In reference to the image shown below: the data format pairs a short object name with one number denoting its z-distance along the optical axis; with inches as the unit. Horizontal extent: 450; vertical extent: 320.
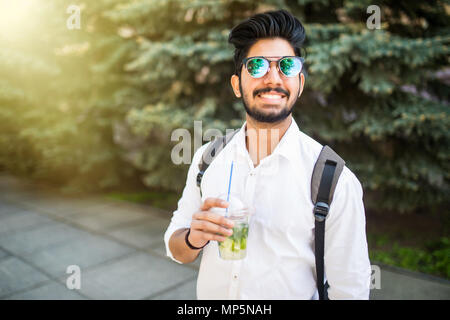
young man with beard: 65.1
